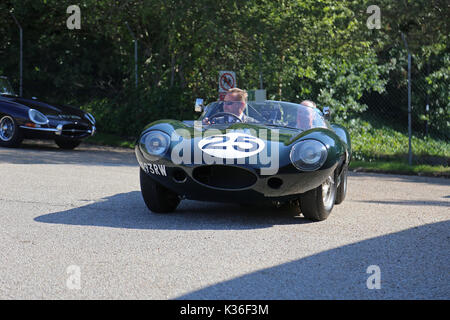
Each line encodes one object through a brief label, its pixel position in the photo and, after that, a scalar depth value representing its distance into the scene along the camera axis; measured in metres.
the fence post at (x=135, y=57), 16.19
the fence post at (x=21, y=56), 17.36
